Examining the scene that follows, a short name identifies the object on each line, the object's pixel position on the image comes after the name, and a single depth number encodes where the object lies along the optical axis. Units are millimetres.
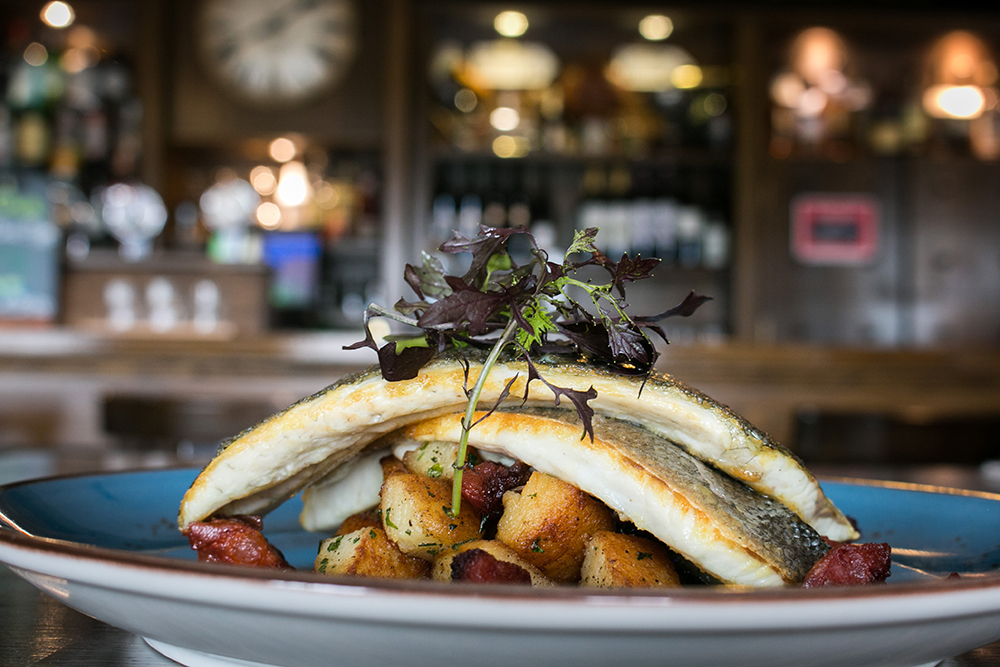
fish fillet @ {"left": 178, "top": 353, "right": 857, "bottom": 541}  628
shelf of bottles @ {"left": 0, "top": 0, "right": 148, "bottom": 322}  4844
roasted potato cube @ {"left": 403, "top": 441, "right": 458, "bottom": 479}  708
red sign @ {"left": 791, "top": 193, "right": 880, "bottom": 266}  4953
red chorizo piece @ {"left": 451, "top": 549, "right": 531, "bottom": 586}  505
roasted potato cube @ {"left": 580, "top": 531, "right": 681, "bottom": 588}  578
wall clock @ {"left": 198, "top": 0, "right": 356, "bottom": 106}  4867
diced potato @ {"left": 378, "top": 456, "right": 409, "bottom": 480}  727
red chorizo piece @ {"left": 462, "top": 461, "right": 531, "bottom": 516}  693
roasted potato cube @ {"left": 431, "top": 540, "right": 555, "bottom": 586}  595
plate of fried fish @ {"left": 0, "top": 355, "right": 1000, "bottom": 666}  378
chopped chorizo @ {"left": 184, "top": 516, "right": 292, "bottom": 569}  642
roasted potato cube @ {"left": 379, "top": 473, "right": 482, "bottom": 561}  651
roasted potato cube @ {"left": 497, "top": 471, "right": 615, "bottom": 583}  628
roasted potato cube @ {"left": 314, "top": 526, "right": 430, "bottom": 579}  635
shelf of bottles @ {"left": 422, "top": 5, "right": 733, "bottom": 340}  4879
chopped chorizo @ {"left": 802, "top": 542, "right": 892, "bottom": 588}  562
